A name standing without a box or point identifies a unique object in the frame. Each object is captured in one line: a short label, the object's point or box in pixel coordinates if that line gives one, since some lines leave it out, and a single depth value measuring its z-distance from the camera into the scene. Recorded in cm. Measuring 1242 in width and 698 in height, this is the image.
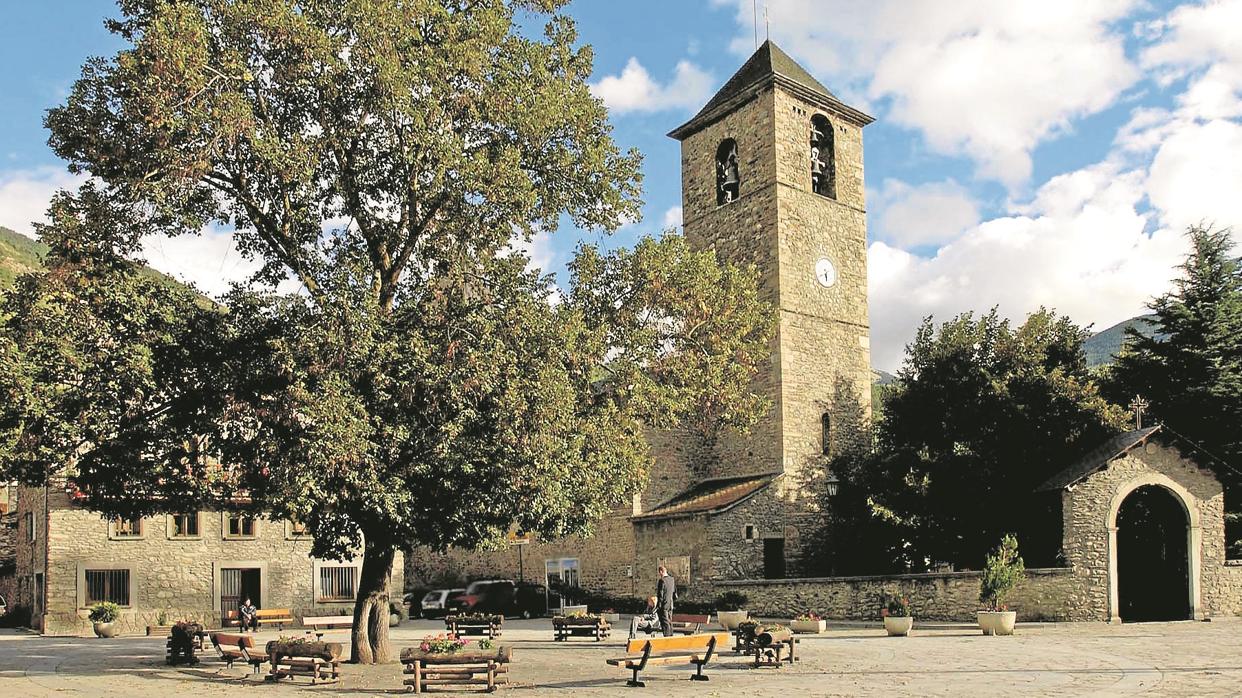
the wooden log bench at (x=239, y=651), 1598
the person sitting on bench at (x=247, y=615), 2670
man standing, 1848
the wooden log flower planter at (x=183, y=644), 1814
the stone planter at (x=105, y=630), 2709
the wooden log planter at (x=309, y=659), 1499
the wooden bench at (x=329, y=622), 2033
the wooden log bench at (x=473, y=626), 2348
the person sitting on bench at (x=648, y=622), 2009
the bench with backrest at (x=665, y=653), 1447
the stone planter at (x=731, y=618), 2358
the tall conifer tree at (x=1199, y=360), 2708
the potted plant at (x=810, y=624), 2228
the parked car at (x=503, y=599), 3406
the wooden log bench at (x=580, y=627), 2244
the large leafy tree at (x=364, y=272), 1500
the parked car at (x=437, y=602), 3525
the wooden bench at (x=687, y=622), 2041
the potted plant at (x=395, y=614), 3075
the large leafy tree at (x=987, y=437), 2659
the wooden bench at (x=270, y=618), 2695
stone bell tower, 3192
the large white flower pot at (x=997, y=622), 2139
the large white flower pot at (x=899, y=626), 2158
